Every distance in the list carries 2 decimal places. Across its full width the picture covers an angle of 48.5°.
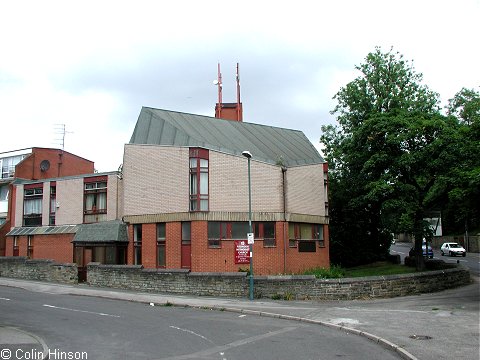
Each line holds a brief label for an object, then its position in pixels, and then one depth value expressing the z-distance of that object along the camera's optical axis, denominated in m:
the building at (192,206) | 29.72
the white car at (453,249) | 58.03
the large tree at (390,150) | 28.41
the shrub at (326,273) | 26.34
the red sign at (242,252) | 28.41
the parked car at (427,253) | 39.18
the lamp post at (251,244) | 24.50
